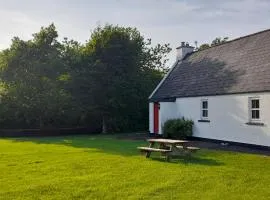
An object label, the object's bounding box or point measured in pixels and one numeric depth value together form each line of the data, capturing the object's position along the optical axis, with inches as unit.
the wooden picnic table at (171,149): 634.2
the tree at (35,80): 1310.3
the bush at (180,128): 987.2
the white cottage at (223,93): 788.0
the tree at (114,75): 1333.7
